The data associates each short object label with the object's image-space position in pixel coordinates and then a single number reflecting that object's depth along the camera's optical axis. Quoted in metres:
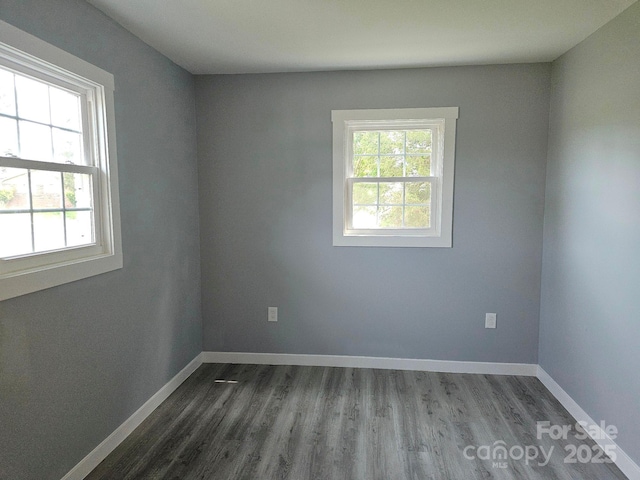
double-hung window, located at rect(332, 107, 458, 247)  3.25
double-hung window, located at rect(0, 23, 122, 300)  1.70
